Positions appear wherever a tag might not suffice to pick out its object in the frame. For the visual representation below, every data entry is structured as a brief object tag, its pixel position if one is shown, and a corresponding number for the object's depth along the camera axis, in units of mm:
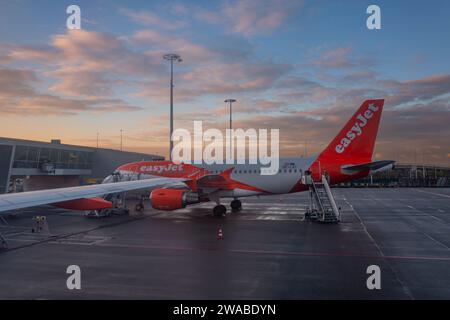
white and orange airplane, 26219
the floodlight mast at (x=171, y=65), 43503
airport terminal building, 35281
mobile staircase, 25047
